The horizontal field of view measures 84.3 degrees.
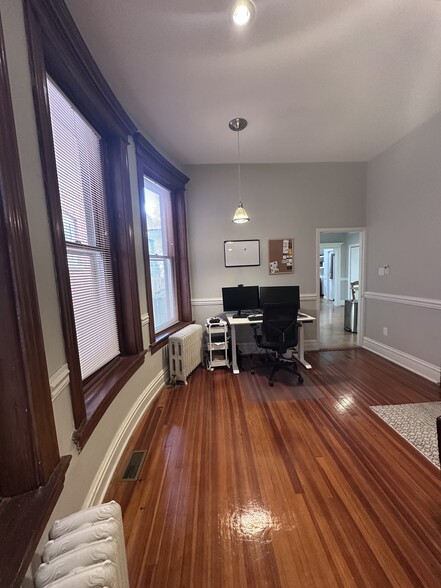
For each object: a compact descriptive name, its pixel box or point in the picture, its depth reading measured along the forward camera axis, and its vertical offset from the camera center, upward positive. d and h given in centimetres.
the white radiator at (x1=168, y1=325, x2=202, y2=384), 301 -102
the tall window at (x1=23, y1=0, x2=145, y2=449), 122 +50
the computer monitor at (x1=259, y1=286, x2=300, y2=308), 383 -40
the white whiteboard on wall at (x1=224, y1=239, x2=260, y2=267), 396 +28
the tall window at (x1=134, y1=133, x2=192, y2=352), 273 +44
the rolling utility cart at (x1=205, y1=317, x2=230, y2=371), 348 -100
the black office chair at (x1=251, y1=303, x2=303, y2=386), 304 -75
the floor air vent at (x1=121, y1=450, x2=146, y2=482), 171 -140
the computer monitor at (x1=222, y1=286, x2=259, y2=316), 379 -44
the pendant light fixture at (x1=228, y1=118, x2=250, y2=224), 262 +159
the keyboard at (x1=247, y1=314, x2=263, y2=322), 345 -69
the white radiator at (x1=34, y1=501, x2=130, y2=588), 73 -90
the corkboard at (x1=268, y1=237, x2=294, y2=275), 400 +21
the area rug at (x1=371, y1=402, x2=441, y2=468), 187 -143
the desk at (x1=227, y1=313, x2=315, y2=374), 341 -96
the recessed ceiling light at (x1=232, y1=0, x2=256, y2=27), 136 +146
